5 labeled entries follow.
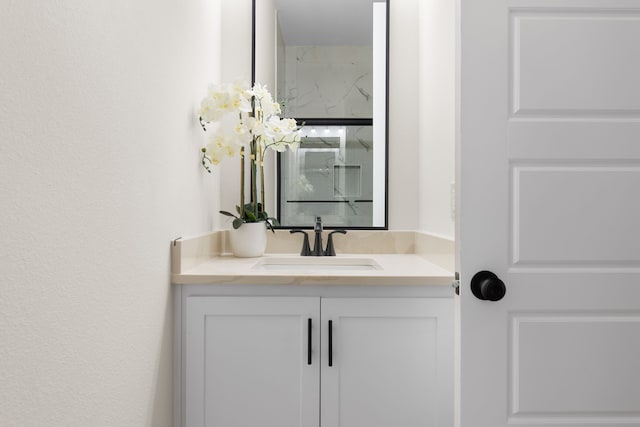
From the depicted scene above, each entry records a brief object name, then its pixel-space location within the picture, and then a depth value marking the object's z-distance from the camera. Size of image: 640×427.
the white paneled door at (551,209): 1.01
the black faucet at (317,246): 1.84
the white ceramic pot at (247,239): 1.75
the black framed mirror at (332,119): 1.94
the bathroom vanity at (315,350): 1.28
